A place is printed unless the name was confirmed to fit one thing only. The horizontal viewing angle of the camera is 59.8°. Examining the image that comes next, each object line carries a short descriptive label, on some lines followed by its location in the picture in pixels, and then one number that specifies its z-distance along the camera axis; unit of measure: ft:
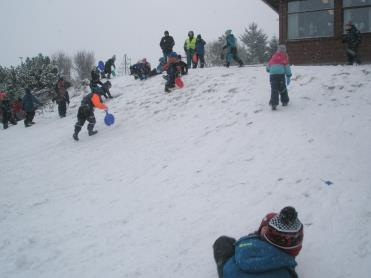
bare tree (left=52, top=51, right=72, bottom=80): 188.85
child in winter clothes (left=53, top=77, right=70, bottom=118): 45.39
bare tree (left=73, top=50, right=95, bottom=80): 190.19
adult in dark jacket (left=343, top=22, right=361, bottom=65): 38.63
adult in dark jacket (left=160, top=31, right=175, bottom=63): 48.83
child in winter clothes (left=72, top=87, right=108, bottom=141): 33.42
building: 43.21
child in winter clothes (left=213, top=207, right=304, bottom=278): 9.54
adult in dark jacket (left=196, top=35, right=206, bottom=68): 51.13
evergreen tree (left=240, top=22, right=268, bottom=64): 159.63
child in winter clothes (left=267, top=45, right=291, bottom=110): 26.61
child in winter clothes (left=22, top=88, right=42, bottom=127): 45.24
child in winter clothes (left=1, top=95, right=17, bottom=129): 48.21
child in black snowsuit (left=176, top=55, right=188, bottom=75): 44.89
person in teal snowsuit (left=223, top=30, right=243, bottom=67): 45.27
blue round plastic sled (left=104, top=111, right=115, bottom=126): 36.17
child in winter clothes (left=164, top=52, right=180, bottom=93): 41.07
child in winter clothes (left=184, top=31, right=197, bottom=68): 49.78
